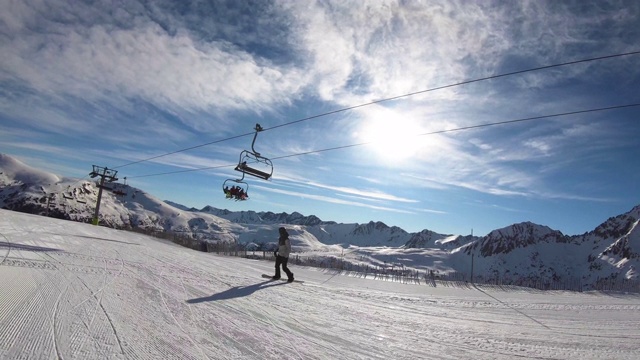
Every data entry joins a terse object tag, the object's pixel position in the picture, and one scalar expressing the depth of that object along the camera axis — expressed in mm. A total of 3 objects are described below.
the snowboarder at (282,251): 11871
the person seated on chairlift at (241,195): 19258
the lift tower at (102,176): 38812
